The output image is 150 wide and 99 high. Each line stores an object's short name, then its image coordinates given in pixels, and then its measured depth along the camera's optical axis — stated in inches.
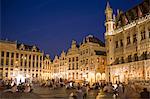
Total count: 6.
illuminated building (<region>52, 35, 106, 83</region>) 2186.3
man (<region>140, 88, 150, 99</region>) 447.1
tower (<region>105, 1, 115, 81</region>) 1866.4
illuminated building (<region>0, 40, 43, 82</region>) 2795.3
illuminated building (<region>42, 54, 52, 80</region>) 3139.8
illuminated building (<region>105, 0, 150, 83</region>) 1514.5
